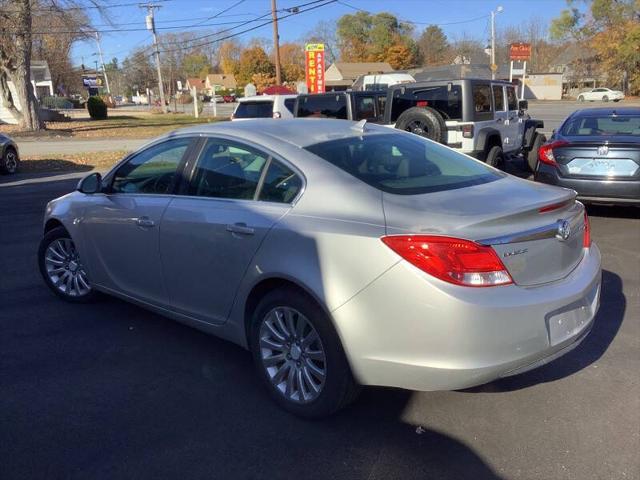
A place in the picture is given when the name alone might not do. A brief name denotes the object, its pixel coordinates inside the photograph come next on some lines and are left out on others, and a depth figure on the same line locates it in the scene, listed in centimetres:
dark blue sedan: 729
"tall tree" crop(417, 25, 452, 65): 9931
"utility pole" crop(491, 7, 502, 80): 4806
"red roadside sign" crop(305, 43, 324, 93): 2808
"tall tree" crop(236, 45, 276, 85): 9750
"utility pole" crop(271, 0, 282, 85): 3234
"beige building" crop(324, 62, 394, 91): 7556
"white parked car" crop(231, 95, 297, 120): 1332
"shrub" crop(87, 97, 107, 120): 4525
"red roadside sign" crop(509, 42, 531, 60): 2977
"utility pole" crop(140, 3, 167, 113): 5359
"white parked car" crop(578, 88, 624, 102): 5900
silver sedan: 280
